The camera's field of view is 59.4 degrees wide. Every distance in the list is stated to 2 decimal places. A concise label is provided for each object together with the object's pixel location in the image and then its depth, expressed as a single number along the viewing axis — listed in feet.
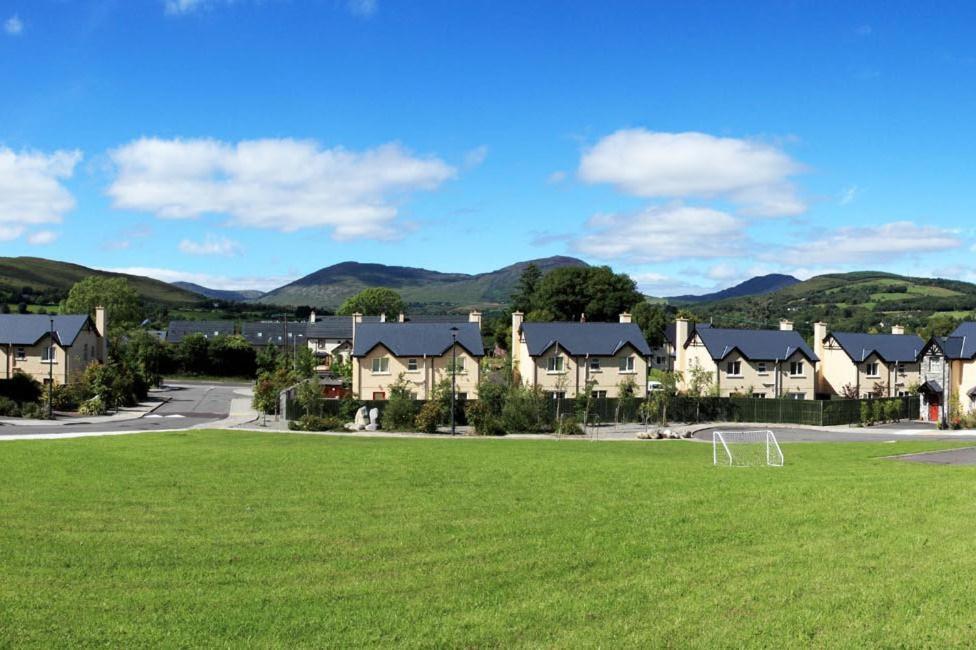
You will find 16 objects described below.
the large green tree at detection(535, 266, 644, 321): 400.06
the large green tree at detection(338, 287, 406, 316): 525.34
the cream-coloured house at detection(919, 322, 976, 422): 204.33
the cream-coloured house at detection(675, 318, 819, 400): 229.86
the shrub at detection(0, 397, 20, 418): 189.00
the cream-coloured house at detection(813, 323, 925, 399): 242.99
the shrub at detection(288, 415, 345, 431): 173.88
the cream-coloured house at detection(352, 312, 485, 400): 212.64
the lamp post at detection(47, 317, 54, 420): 187.73
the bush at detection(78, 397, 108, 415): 200.75
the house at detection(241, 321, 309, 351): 429.79
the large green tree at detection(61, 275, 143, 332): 401.29
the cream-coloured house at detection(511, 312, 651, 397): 221.25
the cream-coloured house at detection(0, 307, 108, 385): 225.35
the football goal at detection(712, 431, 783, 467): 103.07
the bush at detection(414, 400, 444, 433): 174.60
